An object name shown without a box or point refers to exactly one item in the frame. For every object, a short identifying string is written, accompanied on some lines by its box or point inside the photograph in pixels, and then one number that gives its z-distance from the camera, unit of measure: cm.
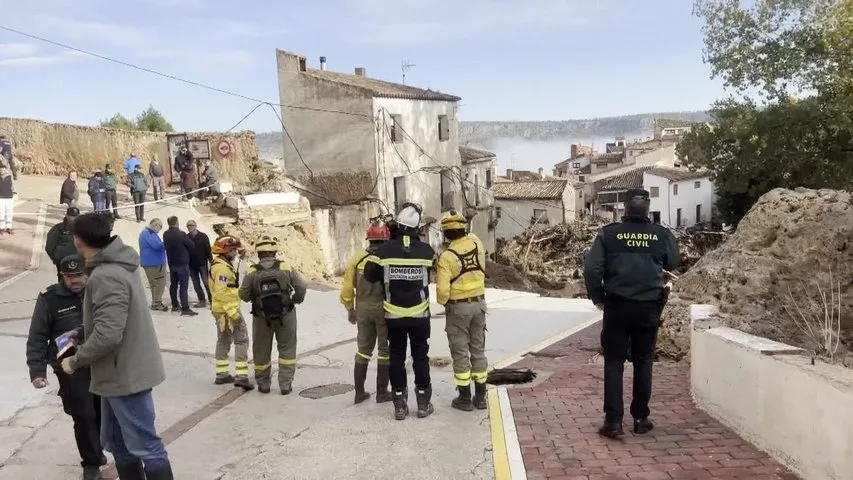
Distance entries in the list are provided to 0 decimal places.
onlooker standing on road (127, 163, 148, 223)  1614
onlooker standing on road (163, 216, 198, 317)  1091
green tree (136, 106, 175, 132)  4531
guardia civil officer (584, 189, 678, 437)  481
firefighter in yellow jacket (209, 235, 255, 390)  686
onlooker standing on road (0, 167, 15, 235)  1391
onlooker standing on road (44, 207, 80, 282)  876
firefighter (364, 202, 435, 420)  552
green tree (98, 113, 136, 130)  4319
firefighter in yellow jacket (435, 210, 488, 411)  565
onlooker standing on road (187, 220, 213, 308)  1134
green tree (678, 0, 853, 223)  1850
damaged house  2825
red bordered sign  2409
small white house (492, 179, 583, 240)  4425
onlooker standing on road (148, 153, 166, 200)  1930
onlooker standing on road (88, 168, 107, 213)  1590
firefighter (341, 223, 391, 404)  603
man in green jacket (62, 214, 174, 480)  357
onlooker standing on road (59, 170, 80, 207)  1534
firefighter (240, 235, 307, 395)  637
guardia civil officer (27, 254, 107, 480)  436
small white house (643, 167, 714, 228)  4706
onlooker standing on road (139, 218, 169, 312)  1091
